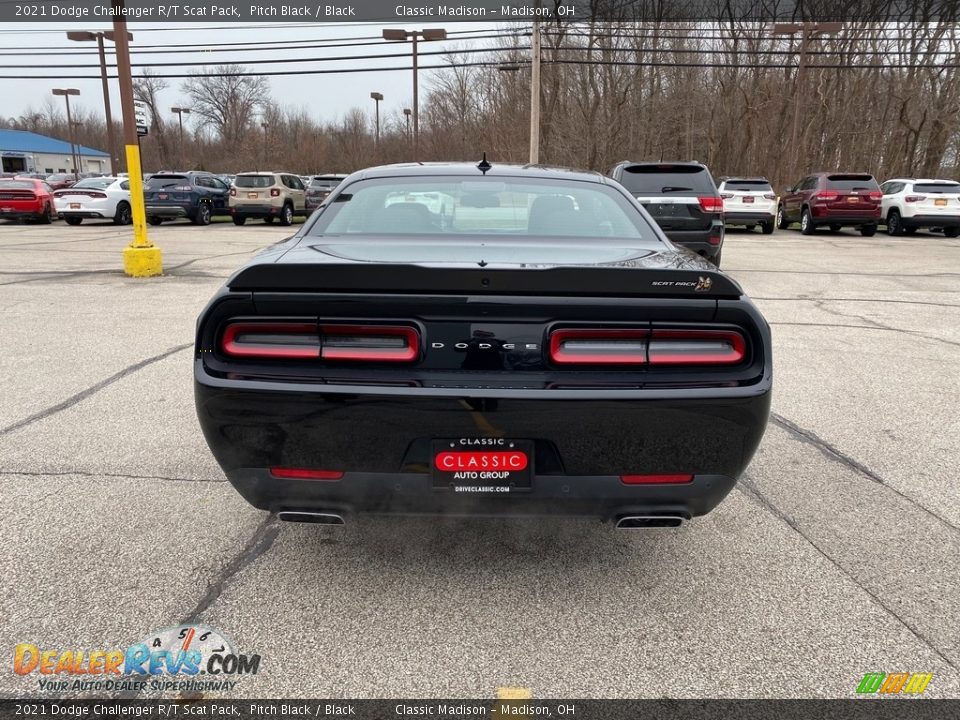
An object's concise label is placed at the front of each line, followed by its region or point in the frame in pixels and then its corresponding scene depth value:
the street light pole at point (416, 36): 33.38
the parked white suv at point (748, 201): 19.75
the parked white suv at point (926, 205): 18.77
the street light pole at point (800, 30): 27.80
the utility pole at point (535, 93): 22.94
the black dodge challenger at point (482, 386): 2.21
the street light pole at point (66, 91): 65.44
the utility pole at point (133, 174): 9.77
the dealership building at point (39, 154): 80.31
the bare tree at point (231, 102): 68.38
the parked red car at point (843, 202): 19.06
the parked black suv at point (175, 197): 22.36
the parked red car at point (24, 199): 22.50
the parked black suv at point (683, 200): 10.37
